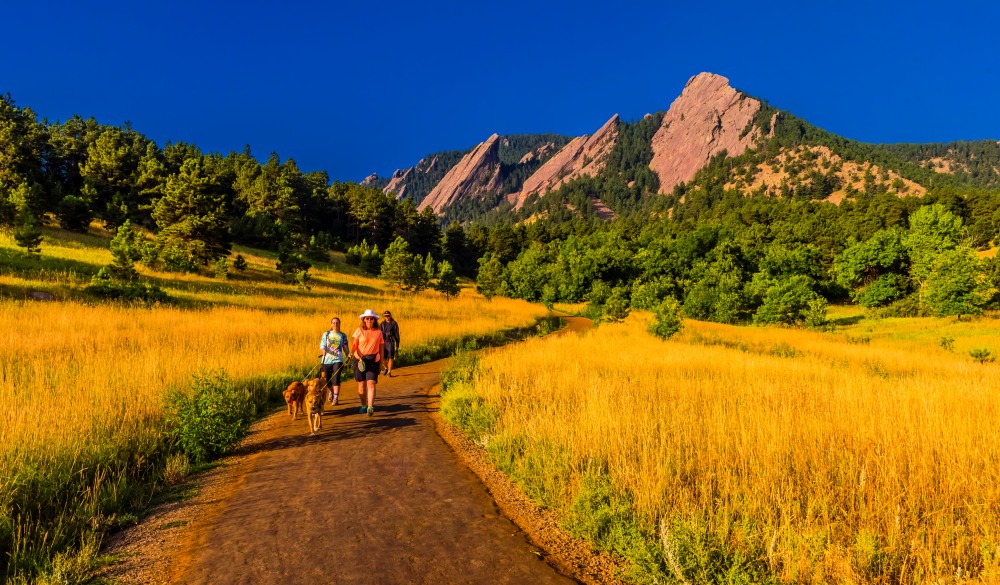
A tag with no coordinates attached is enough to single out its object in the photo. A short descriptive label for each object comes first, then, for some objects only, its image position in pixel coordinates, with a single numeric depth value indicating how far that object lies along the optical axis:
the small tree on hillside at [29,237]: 25.28
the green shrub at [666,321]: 23.64
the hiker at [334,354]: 9.09
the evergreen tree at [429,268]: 57.44
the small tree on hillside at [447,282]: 54.19
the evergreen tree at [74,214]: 41.73
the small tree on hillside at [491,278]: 71.19
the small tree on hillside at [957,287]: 39.50
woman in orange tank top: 8.60
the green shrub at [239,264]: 39.75
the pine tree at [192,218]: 35.66
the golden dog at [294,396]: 8.13
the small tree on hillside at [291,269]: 38.31
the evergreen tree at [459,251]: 104.00
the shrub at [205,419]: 6.27
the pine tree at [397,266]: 51.00
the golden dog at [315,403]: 7.30
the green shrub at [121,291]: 20.28
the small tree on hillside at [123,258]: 24.58
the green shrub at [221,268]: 34.34
